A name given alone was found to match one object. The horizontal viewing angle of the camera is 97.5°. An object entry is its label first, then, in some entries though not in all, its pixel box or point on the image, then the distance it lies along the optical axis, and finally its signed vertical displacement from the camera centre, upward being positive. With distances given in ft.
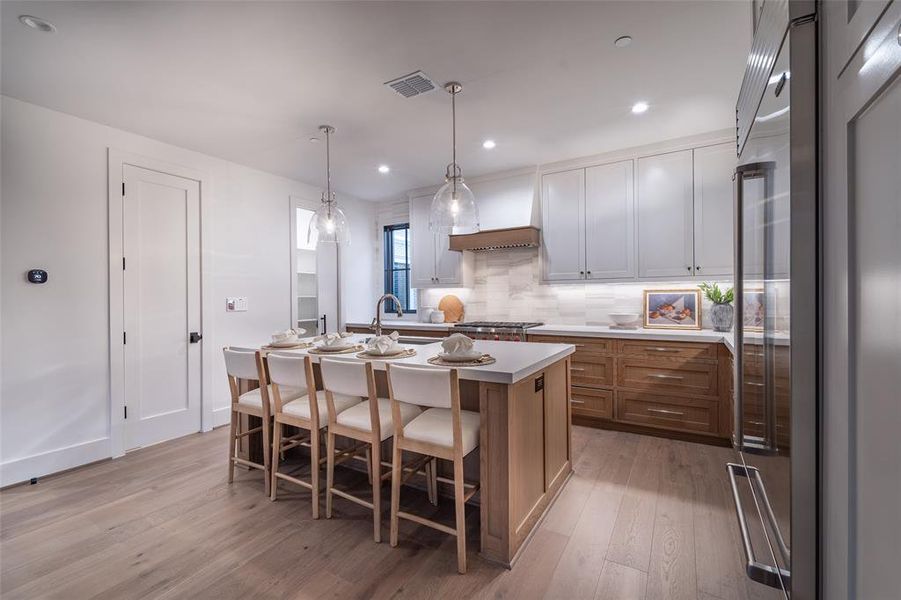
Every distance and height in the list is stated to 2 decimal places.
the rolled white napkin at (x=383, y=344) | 7.74 -0.89
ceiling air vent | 8.36 +4.70
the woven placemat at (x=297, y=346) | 9.08 -1.08
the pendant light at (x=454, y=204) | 8.80 +2.12
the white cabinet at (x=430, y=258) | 16.31 +1.74
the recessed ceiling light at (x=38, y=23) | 6.51 +4.65
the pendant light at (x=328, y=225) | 9.96 +1.90
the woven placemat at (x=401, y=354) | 7.54 -1.09
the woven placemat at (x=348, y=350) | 8.34 -1.09
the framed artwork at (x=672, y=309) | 12.47 -0.35
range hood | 14.23 +3.23
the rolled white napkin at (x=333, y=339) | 8.64 -0.89
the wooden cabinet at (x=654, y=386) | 10.72 -2.55
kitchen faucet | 9.03 -0.59
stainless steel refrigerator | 2.44 -0.04
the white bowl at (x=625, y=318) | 12.91 -0.64
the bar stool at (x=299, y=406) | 7.54 -2.16
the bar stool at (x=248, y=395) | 8.35 -2.12
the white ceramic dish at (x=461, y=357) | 6.86 -1.01
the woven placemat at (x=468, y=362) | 6.71 -1.09
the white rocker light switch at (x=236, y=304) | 13.43 -0.14
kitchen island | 6.18 -2.39
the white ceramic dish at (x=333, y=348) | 8.41 -1.03
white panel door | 11.09 -0.12
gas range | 13.30 -1.08
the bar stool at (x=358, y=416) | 6.74 -2.14
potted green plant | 11.43 -0.29
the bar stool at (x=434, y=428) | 5.95 -2.11
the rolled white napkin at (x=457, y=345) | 7.05 -0.82
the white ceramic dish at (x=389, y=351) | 7.70 -1.03
